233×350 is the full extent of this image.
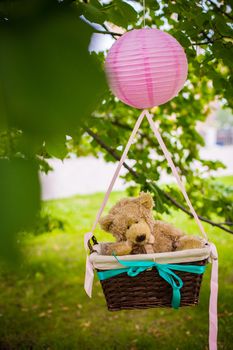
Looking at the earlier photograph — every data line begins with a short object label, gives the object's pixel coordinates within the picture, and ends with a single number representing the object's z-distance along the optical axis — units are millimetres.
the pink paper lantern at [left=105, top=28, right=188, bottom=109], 1375
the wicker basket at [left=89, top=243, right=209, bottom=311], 1489
